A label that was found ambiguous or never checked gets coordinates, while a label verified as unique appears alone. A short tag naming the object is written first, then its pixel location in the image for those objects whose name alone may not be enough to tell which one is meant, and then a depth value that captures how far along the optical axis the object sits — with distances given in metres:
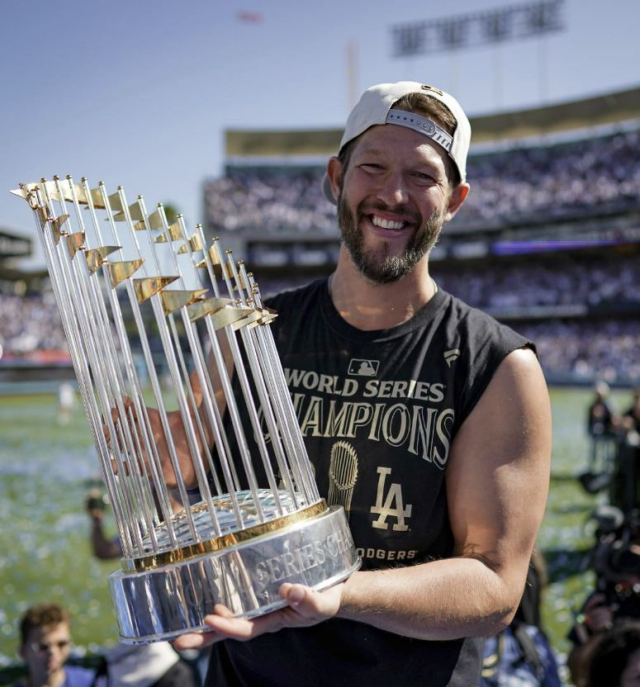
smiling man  1.59
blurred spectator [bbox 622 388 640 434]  6.68
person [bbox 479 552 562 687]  3.21
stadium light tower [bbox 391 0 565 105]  42.84
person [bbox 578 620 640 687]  2.63
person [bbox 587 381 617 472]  8.27
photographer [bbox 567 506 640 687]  2.81
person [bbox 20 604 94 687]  3.45
